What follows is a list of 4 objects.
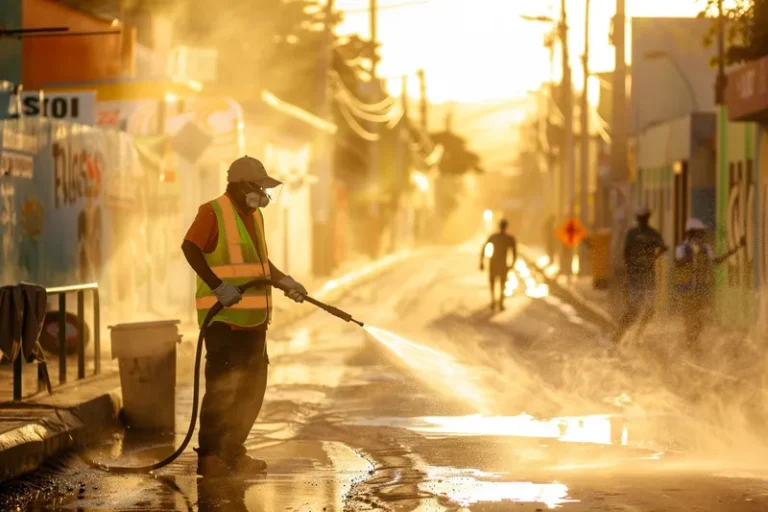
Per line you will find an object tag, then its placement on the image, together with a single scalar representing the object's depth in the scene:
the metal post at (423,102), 109.19
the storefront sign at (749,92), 28.08
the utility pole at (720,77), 30.90
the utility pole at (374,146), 73.75
